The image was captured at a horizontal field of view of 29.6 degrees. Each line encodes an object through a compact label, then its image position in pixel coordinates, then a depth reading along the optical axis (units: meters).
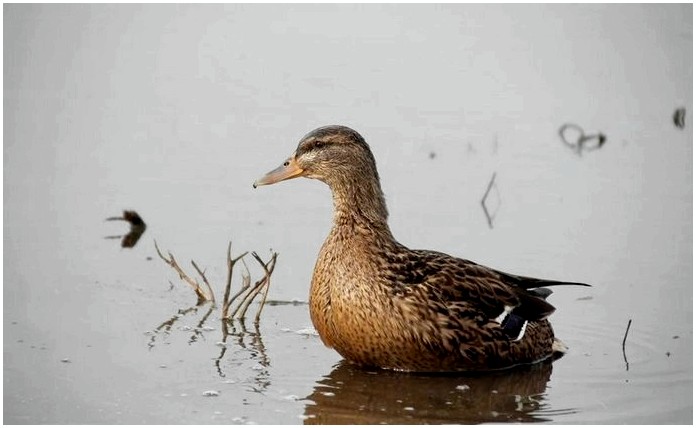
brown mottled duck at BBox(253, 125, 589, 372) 7.96
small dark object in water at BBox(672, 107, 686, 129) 15.50
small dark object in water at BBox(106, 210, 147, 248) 10.77
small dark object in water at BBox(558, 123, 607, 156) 14.65
